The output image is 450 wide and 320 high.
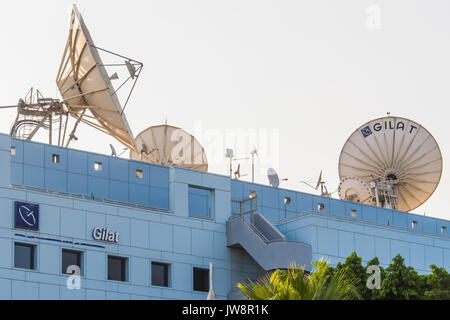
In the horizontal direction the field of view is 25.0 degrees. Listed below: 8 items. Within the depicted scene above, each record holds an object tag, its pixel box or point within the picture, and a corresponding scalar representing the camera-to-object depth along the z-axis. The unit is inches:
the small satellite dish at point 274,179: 2746.1
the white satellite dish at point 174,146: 2935.5
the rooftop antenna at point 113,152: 2588.6
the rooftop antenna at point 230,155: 2925.7
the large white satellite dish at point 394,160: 3053.6
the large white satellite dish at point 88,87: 2377.0
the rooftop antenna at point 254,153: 2979.8
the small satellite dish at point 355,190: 2999.5
